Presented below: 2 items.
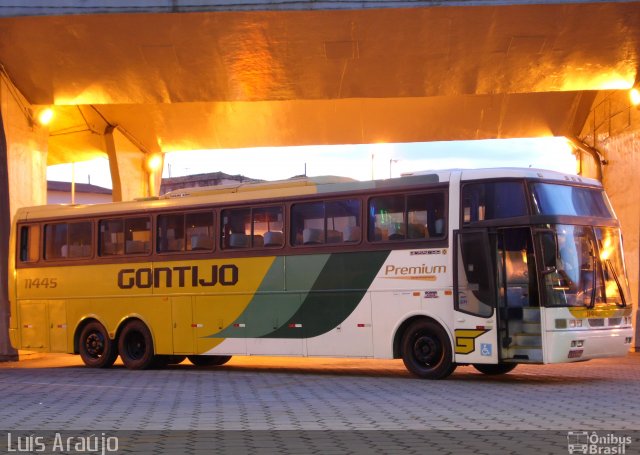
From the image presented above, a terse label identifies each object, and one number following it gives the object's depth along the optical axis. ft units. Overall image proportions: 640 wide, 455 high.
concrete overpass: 65.10
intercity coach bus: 51.62
